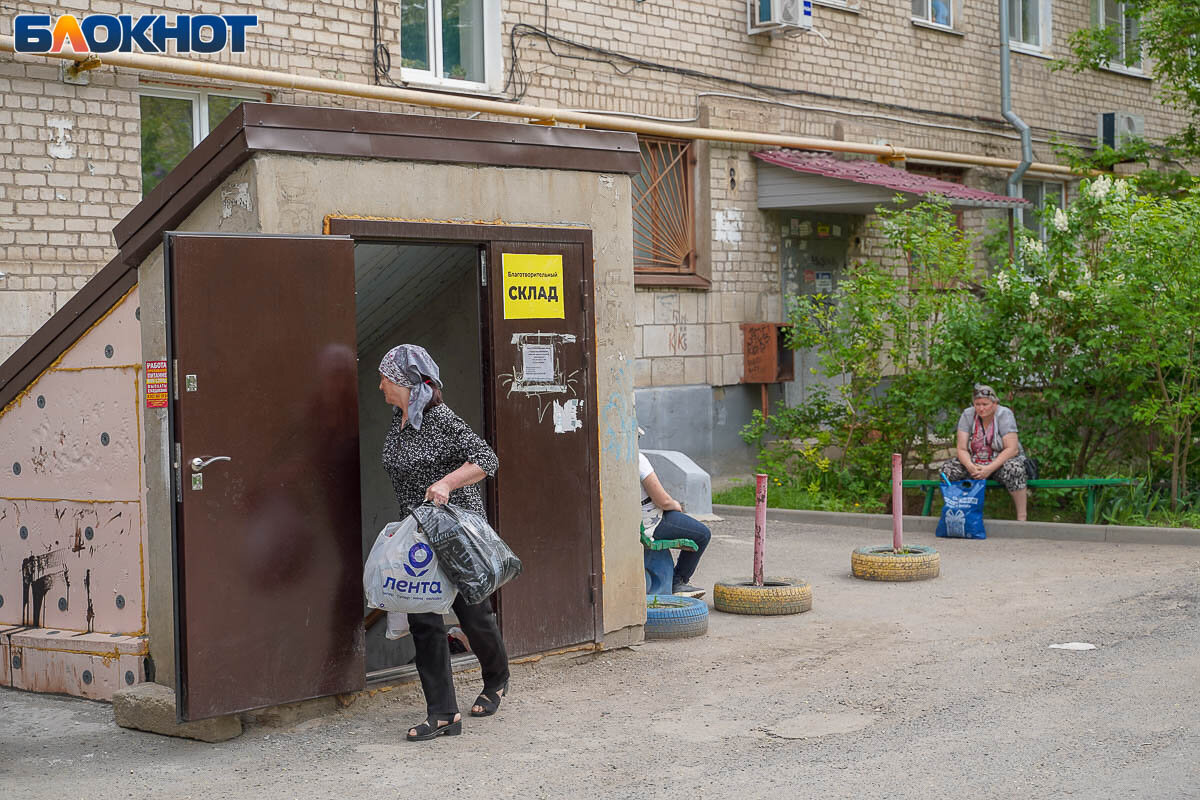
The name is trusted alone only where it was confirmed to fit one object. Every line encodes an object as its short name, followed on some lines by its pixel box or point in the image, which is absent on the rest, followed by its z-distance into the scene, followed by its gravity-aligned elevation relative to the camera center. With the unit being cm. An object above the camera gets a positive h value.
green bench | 1113 -81
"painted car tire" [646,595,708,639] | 755 -125
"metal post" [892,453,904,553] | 902 -78
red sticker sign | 580 +6
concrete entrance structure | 596 +20
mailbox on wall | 1557 +41
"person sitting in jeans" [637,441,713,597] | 790 -72
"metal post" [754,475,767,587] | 807 -79
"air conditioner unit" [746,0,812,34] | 1555 +418
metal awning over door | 1508 +223
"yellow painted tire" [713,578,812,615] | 820 -124
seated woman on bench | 1124 -52
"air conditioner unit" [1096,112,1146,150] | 2064 +380
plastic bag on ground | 1096 -99
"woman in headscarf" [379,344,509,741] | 575 -29
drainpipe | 1883 +364
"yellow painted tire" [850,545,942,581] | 917 -118
